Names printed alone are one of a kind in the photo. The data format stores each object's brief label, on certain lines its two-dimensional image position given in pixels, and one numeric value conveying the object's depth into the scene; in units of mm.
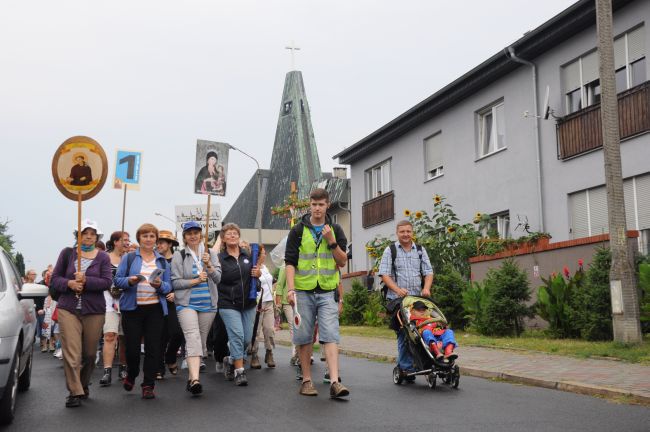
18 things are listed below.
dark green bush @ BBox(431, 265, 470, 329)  17234
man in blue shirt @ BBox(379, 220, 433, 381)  9562
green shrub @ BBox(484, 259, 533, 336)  14766
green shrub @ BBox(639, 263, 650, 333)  11891
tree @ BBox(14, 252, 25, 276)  76062
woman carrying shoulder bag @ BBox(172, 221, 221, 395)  8773
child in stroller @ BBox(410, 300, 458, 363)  8766
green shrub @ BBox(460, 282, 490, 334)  15329
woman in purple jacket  7965
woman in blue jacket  8570
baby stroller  8859
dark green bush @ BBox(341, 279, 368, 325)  24422
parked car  6516
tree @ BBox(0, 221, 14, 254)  88956
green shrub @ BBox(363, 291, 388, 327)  22688
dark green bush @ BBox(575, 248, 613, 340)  12570
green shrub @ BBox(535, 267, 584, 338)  13539
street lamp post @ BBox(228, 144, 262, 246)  35894
